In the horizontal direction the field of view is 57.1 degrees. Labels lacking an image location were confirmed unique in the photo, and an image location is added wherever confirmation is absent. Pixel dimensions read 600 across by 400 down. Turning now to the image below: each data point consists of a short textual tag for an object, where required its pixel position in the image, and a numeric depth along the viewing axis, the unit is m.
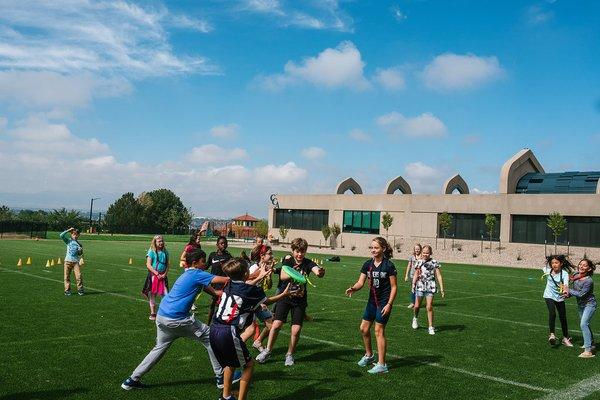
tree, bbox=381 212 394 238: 57.31
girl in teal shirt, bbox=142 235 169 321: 11.83
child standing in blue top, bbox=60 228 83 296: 15.18
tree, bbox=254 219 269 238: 79.19
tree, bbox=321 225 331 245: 64.38
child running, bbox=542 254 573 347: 10.22
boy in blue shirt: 6.56
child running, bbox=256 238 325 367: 8.16
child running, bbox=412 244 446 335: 11.70
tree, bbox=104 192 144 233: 106.41
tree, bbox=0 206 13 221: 90.74
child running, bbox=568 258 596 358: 9.56
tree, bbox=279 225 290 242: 67.94
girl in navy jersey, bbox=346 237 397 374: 7.92
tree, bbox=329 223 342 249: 64.90
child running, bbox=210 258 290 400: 5.78
